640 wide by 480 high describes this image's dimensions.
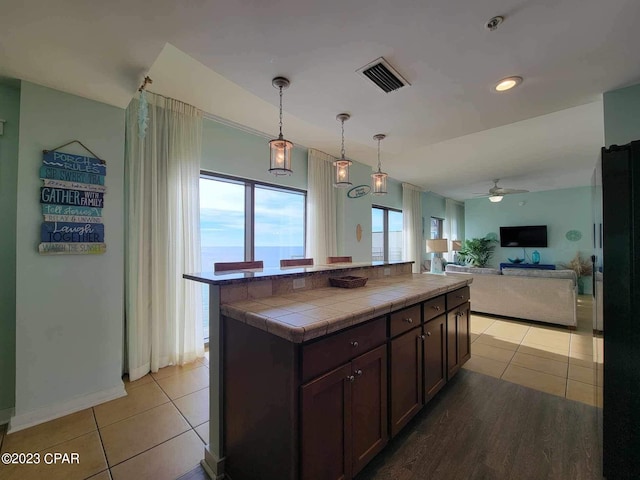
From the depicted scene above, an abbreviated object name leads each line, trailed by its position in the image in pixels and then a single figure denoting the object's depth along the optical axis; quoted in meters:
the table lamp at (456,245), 7.09
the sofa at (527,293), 4.01
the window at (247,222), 3.42
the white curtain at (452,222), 8.76
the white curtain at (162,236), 2.62
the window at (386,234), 6.32
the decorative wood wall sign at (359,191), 3.91
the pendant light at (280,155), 2.23
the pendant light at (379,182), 3.17
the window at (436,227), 8.30
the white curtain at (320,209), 4.36
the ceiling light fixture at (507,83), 1.99
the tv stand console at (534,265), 7.24
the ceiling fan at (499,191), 5.82
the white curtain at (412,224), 6.80
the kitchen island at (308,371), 1.18
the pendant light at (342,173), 2.79
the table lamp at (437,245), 6.46
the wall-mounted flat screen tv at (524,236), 7.77
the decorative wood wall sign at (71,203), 2.04
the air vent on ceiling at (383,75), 1.86
